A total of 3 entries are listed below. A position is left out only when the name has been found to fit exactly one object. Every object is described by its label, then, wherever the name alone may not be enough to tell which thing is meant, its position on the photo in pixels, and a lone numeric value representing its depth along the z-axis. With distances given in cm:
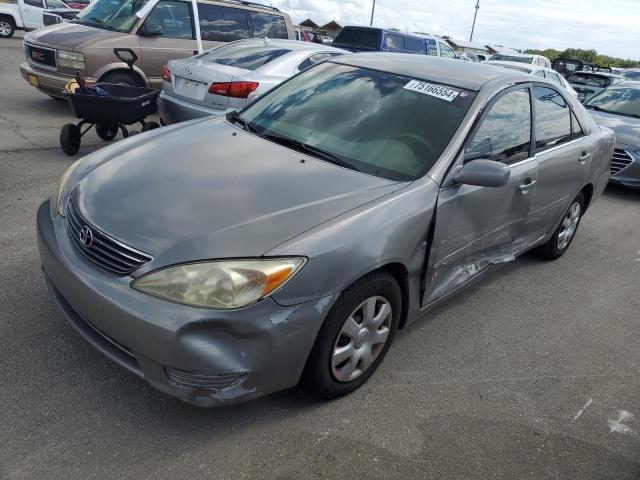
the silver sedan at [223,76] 626
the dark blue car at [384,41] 1320
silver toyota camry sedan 226
